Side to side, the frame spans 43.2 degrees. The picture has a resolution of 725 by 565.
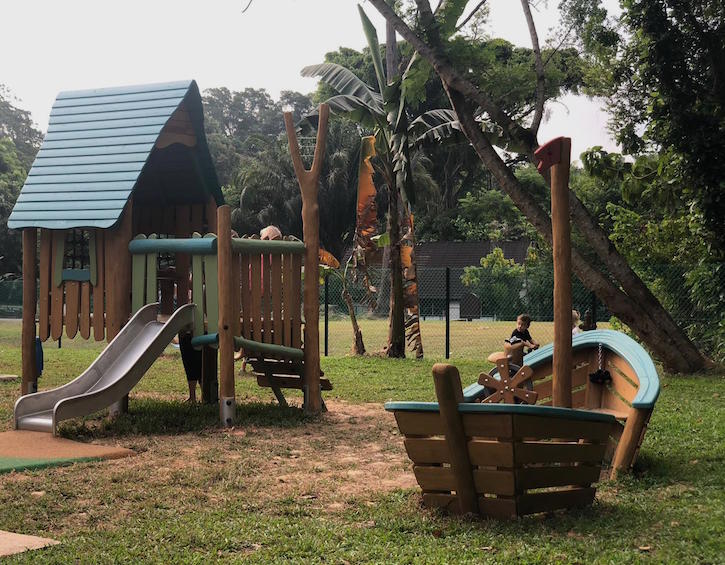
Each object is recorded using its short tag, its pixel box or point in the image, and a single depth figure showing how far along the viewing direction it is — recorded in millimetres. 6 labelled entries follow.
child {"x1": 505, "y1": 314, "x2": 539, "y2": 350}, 9039
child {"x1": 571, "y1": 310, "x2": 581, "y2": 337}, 13514
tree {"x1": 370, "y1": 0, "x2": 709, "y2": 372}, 14945
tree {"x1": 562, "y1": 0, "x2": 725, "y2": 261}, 15656
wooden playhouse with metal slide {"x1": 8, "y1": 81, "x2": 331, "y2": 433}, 9844
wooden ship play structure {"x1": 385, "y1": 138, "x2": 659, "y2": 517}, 5492
